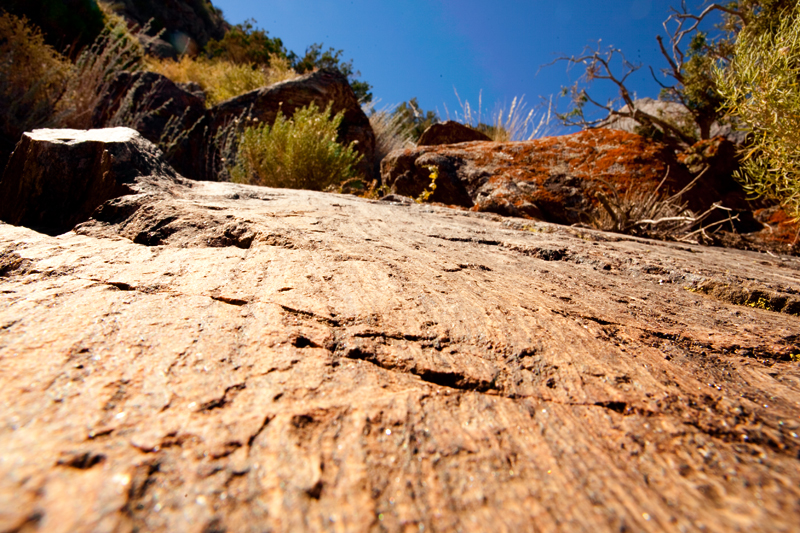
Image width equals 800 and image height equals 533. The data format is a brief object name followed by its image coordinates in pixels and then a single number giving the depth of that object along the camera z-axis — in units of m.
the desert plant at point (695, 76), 5.49
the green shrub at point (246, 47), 12.43
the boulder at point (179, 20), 14.98
